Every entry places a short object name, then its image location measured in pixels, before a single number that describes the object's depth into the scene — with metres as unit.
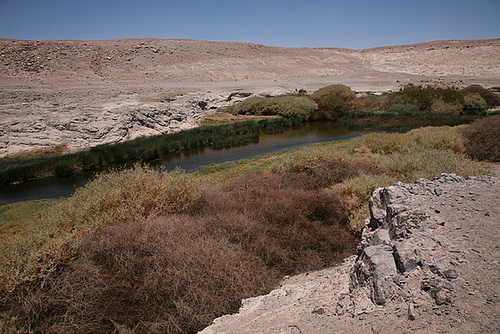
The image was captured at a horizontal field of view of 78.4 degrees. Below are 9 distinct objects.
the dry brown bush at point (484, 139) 10.66
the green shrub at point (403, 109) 28.50
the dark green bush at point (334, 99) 33.00
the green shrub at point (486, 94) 31.67
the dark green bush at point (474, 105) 28.13
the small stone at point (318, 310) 3.39
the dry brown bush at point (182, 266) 3.86
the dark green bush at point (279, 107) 32.03
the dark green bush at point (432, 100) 28.51
